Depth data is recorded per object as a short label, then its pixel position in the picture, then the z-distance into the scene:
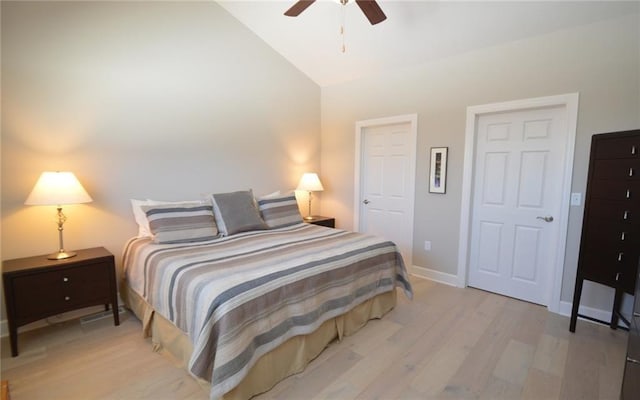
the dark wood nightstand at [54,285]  2.01
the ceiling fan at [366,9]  2.08
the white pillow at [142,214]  2.66
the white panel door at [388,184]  3.70
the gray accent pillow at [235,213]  2.85
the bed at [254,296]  1.53
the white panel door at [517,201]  2.76
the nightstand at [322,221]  3.98
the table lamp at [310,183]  4.06
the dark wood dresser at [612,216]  2.06
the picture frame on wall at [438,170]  3.32
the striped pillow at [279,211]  3.22
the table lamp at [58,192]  2.13
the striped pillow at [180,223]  2.51
